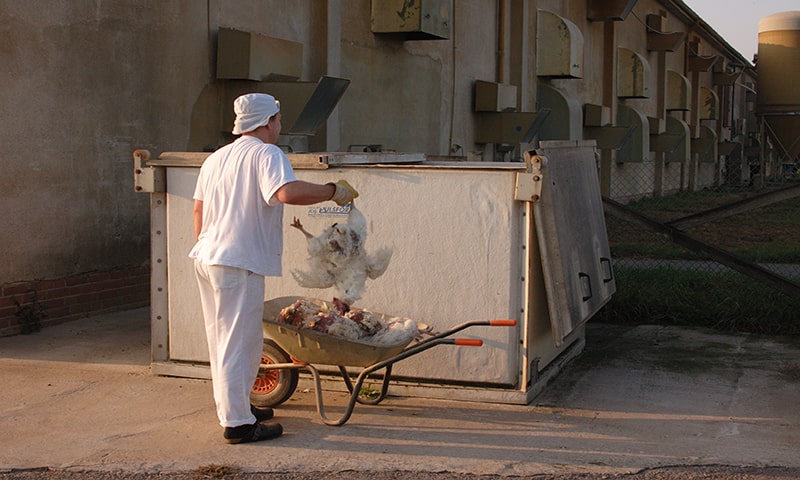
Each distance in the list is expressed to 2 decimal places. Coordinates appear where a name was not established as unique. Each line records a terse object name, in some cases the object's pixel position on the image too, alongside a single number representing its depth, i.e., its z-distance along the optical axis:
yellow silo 30.97
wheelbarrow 5.43
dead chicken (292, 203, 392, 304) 5.86
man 5.12
